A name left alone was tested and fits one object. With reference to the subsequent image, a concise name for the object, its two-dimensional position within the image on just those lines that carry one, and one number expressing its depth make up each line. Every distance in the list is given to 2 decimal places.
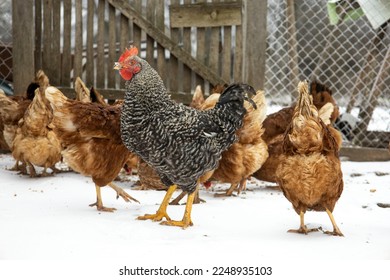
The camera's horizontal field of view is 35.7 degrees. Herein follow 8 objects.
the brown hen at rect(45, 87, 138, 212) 4.48
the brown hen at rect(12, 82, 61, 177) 5.75
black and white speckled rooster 4.01
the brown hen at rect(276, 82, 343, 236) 3.93
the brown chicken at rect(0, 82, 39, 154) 6.16
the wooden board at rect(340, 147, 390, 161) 7.28
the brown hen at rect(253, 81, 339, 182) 5.68
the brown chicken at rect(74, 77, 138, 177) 5.61
